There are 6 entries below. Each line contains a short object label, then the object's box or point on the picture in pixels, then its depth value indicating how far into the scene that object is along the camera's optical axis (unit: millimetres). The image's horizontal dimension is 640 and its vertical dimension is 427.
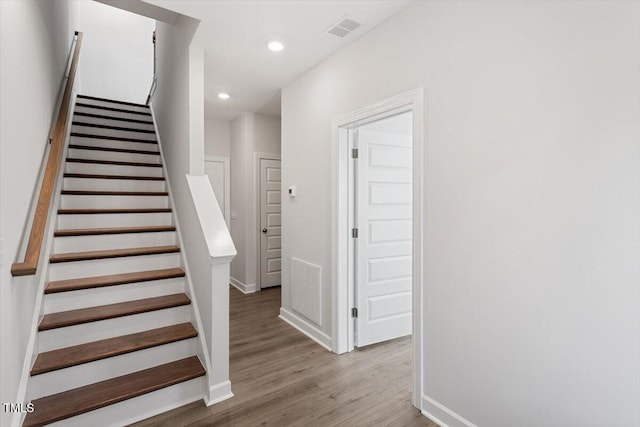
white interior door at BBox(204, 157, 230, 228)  5091
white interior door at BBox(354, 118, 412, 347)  2879
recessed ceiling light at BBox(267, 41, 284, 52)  2668
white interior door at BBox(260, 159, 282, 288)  4891
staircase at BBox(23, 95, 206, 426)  1922
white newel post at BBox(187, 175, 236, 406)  2137
